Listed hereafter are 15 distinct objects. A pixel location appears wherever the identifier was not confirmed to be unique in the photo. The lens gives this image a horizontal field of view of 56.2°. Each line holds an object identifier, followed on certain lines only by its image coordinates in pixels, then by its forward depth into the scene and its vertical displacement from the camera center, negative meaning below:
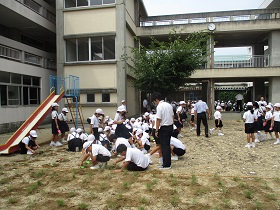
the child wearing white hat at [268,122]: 10.23 -0.98
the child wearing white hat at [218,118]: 11.69 -0.89
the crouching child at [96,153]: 6.34 -1.32
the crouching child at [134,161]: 6.02 -1.44
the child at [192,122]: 14.33 -1.30
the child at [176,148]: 7.14 -1.38
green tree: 14.55 +1.91
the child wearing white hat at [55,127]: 9.76 -1.07
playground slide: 8.70 -0.96
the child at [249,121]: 8.86 -0.79
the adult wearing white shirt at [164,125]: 6.16 -0.63
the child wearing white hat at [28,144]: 8.60 -1.50
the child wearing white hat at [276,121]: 9.55 -0.86
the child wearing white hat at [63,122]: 10.12 -0.91
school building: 15.06 +3.51
